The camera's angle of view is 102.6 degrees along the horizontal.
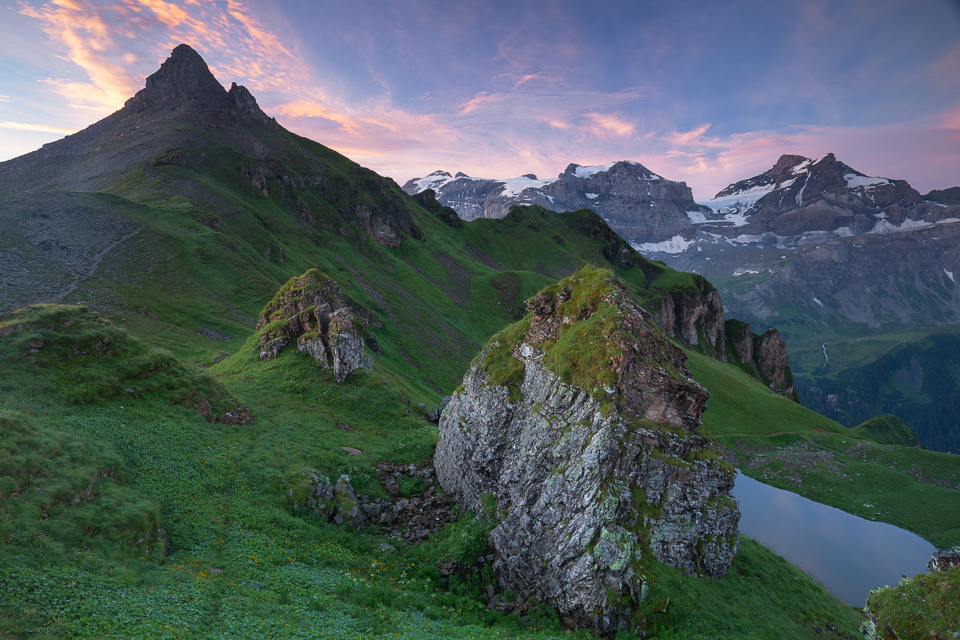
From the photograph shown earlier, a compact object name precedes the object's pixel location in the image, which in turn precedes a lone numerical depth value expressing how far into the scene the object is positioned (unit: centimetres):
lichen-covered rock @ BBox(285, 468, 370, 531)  2342
